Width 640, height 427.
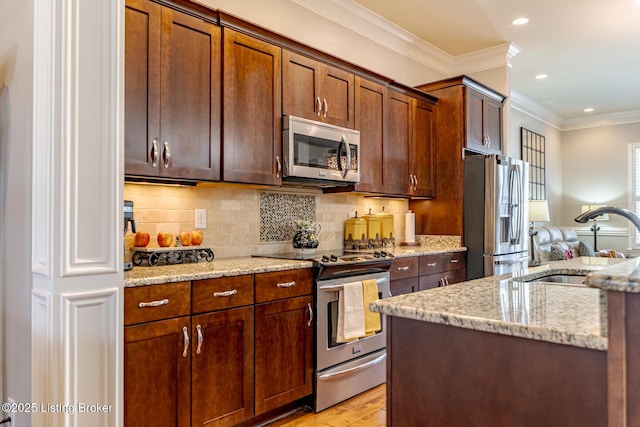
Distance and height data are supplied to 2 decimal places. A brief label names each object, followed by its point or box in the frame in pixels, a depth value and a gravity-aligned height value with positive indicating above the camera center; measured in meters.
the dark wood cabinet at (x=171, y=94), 2.26 +0.67
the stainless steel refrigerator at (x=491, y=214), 4.10 +0.02
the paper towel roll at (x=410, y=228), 4.42 -0.12
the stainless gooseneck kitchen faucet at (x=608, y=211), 1.60 +0.01
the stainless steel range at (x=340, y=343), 2.73 -0.83
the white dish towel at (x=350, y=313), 2.80 -0.62
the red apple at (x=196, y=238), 2.63 -0.13
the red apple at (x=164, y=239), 2.50 -0.13
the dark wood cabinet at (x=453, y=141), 4.24 +0.74
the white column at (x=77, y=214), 1.59 +0.01
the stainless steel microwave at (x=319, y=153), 2.95 +0.46
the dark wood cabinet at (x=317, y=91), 3.01 +0.92
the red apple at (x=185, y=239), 2.61 -0.13
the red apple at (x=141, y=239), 2.42 -0.13
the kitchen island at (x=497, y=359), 0.93 -0.34
